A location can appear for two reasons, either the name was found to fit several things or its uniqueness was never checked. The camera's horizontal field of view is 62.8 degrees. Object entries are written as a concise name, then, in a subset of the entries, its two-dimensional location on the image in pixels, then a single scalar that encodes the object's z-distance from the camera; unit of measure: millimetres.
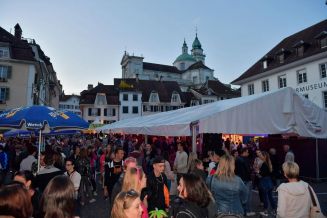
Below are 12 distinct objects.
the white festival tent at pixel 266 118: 8977
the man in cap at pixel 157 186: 4707
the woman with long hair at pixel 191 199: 3064
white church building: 81062
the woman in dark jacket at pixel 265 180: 7934
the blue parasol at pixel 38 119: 6695
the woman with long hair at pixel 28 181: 4207
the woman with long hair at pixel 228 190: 4289
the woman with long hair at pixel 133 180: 3903
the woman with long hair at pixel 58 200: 2898
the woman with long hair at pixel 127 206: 2645
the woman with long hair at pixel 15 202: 2383
